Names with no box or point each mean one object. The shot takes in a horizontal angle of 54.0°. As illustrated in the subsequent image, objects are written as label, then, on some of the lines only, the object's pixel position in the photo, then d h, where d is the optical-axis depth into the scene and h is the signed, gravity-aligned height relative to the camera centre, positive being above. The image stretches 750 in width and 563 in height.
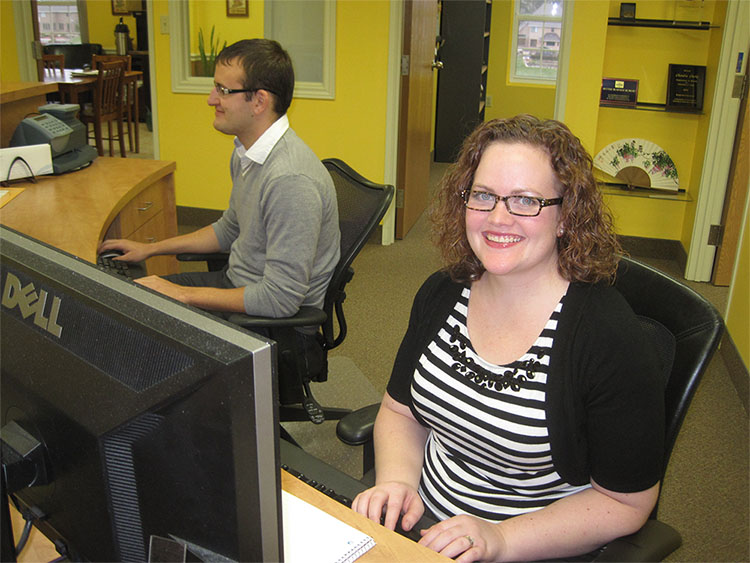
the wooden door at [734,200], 3.71 -0.68
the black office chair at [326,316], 1.98 -0.67
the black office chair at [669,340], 1.11 -0.43
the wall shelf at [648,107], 4.15 -0.24
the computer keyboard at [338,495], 1.12 -0.65
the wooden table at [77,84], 6.20 -0.30
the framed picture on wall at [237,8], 4.42 +0.26
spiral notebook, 0.93 -0.61
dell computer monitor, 0.57 -0.30
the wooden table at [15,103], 2.82 -0.22
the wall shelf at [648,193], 4.27 -0.73
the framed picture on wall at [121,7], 9.61 +0.53
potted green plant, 4.62 +0.00
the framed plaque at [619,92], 4.18 -0.16
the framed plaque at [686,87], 4.05 -0.12
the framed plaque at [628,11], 4.00 +0.27
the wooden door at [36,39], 5.29 +0.06
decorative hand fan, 4.25 -0.56
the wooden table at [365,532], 0.96 -0.63
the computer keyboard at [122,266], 2.21 -0.64
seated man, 1.93 -0.41
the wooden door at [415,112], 4.35 -0.33
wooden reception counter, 2.10 -0.49
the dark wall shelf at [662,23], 3.96 +0.21
